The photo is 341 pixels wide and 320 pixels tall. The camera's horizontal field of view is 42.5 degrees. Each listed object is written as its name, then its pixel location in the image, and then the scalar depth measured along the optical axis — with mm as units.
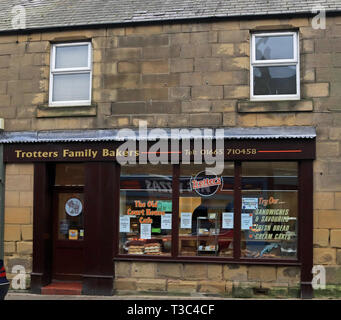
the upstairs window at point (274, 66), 8617
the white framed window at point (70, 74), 9305
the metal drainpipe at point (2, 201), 9203
